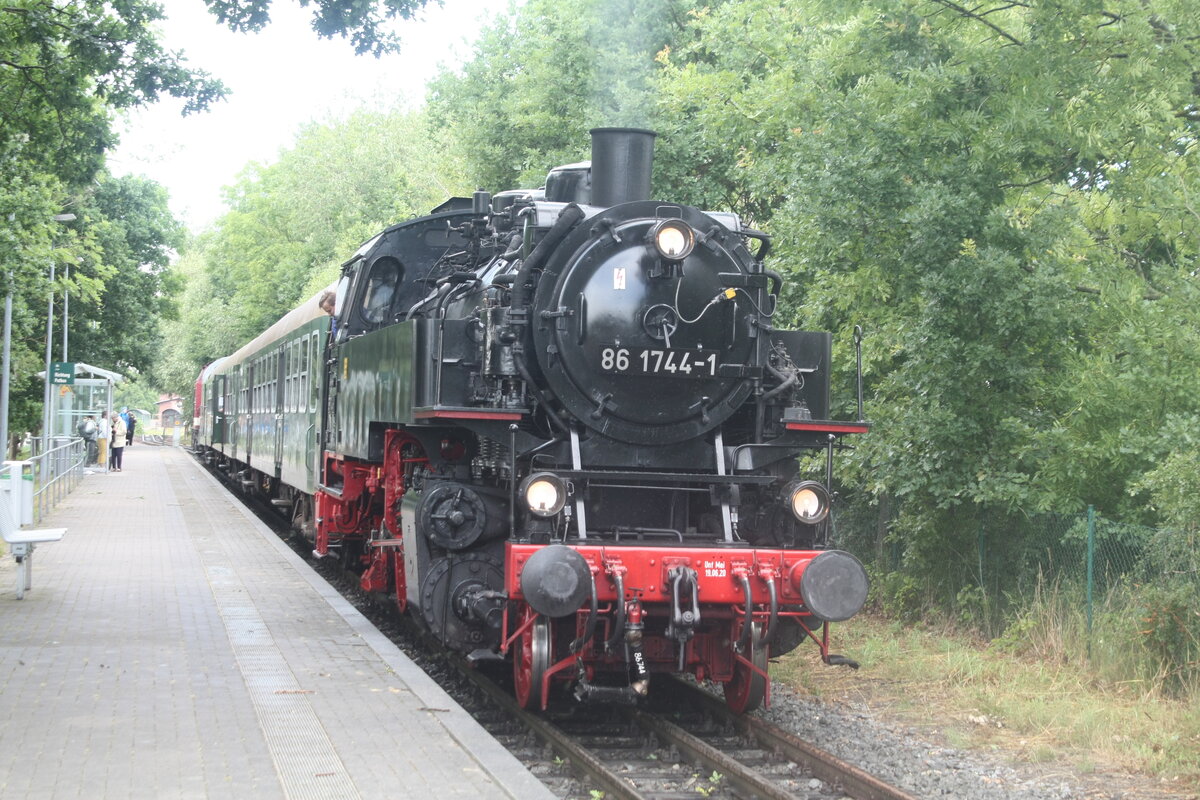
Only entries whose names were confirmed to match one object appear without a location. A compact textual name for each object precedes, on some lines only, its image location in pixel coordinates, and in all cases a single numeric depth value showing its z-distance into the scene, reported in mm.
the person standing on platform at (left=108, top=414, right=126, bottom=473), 34375
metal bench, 10273
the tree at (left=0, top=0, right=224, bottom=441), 11281
